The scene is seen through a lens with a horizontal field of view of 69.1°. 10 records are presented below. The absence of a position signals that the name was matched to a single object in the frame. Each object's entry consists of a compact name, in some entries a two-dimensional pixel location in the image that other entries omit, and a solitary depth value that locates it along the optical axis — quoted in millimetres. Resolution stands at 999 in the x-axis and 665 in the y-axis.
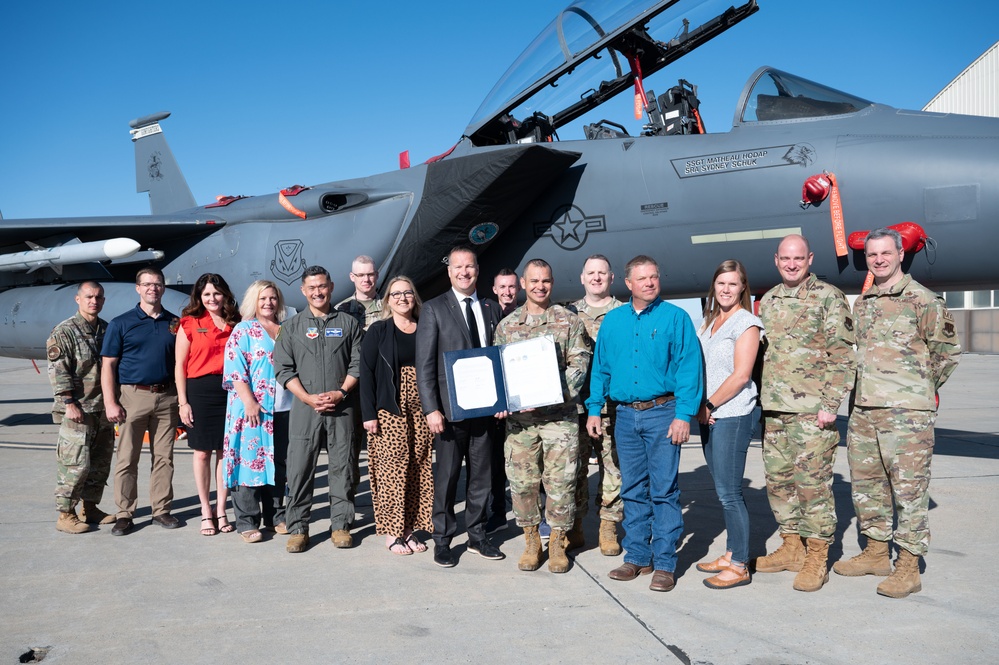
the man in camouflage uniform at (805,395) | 3684
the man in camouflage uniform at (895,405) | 3576
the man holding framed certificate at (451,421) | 4141
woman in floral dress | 4699
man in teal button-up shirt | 3666
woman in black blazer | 4328
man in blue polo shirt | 4969
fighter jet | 5246
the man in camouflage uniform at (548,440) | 3982
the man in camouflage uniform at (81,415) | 4957
